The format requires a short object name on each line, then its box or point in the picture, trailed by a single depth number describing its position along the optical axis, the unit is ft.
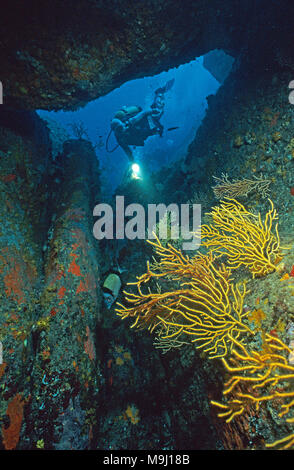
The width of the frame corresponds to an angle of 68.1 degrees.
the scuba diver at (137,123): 26.53
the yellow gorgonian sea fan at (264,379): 5.25
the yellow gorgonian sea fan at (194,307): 7.38
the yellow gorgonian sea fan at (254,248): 8.27
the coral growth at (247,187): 13.96
